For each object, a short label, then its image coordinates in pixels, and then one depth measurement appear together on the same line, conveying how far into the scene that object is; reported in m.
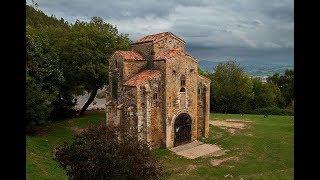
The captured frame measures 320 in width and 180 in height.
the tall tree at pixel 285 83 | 82.75
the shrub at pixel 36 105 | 33.91
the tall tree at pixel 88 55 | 42.88
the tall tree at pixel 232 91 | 70.69
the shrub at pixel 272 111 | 64.11
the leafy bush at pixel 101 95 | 68.40
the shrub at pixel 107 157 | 19.08
